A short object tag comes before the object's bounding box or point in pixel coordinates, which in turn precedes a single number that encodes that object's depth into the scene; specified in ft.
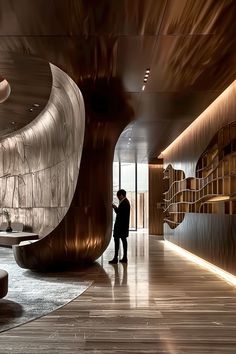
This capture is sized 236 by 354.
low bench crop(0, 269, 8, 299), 14.69
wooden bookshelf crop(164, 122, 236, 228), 22.41
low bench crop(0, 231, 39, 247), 37.06
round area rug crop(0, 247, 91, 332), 13.87
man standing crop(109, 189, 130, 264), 26.89
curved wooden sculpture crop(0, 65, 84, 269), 22.67
